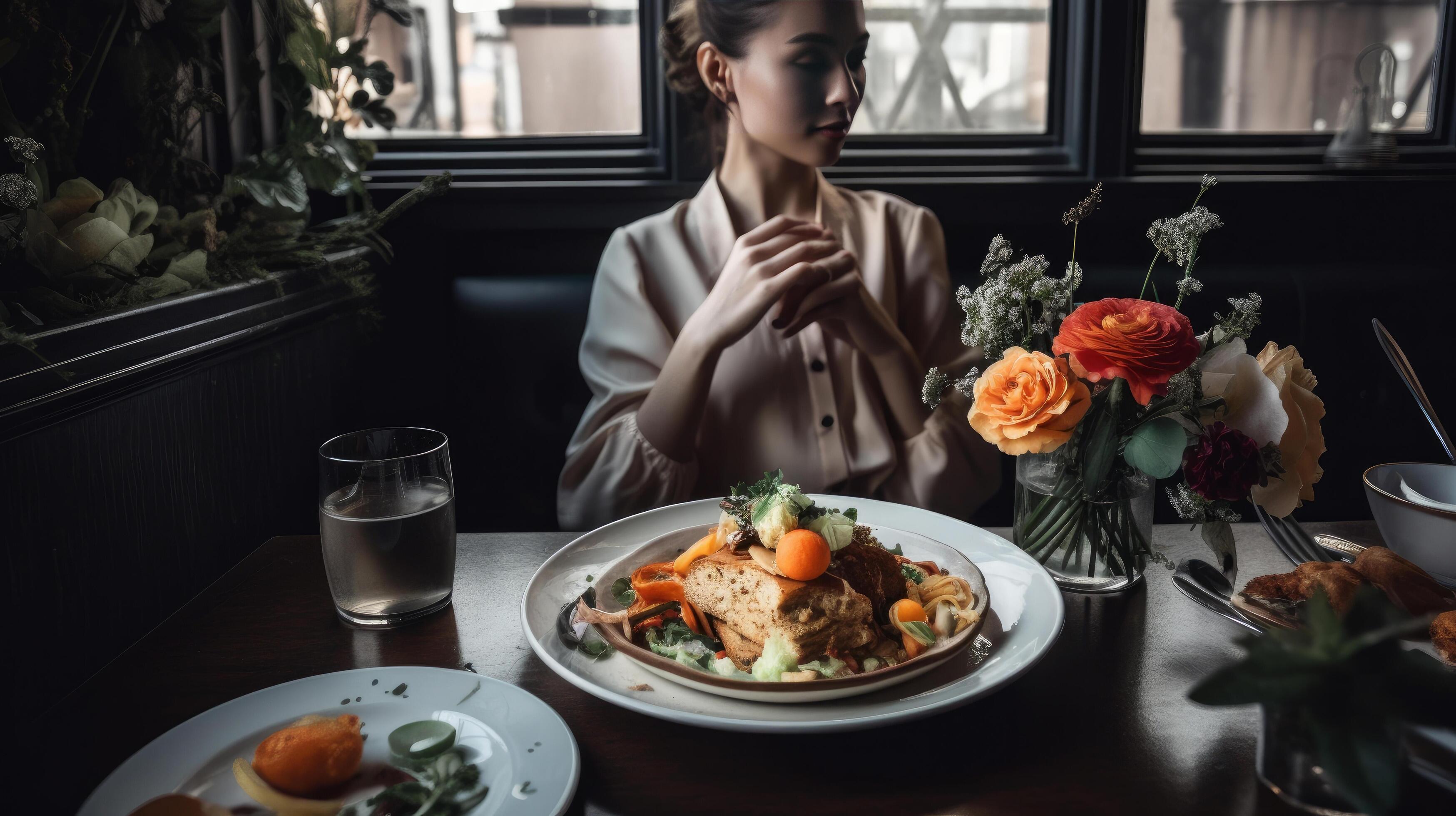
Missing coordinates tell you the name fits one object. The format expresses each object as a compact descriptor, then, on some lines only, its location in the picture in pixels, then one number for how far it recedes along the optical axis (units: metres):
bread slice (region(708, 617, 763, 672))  0.81
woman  1.46
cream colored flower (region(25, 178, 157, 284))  0.93
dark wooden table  0.66
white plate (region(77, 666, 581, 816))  0.62
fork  1.01
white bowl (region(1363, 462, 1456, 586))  0.93
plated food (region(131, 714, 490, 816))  0.62
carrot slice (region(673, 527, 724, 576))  0.94
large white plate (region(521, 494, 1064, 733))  0.70
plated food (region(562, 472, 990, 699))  0.78
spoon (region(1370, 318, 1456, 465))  1.10
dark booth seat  1.58
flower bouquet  0.87
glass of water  0.89
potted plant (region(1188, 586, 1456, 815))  0.45
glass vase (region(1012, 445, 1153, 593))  0.98
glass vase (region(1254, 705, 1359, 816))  0.58
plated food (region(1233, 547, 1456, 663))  0.85
